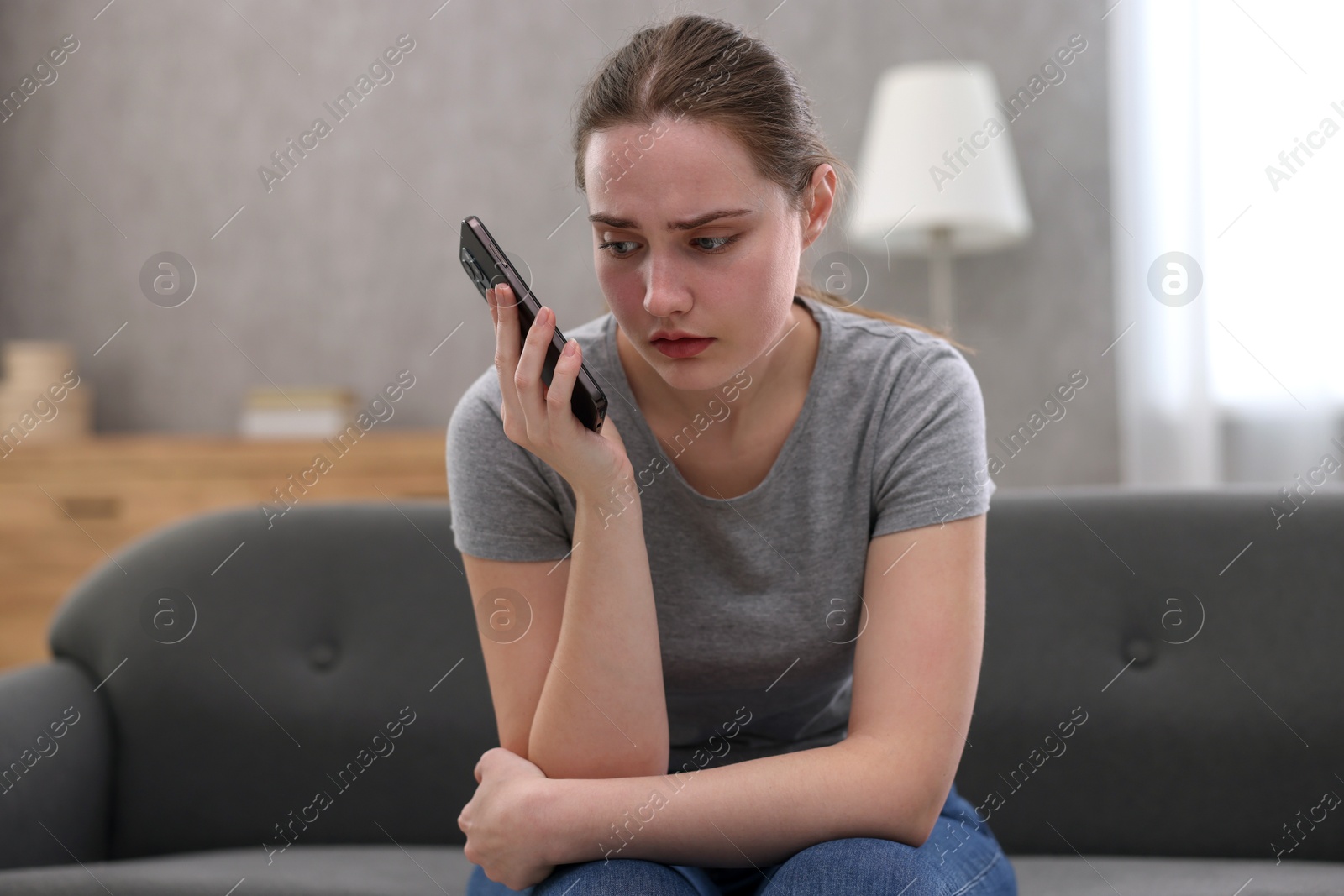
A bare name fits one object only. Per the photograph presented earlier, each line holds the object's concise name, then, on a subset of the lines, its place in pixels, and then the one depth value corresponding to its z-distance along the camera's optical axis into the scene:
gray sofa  1.21
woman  0.88
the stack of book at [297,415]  2.74
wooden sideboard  2.59
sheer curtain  2.28
